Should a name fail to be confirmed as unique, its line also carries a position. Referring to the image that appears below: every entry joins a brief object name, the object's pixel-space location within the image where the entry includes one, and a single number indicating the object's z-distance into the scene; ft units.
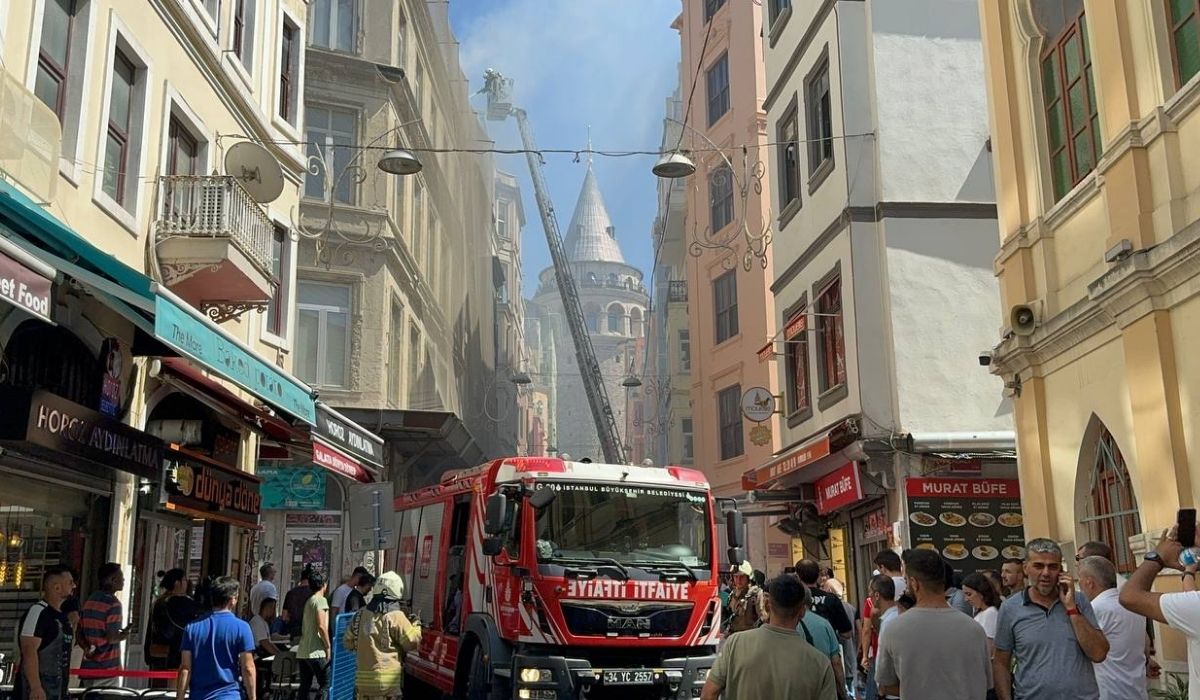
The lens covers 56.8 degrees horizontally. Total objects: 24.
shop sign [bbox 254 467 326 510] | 79.97
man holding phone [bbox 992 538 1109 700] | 19.44
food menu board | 56.75
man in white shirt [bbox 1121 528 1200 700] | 16.42
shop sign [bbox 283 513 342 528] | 84.94
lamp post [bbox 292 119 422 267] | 80.84
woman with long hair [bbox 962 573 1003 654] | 26.63
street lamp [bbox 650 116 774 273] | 56.94
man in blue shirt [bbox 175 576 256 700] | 24.63
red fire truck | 36.88
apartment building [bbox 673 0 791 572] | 103.86
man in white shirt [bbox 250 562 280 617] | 51.31
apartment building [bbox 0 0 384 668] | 32.94
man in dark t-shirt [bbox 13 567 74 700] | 26.93
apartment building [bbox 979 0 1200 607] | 32.76
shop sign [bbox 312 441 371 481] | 51.90
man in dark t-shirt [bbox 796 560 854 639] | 32.45
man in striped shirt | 35.14
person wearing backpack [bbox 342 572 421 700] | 32.04
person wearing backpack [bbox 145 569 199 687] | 38.70
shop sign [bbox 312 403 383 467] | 49.93
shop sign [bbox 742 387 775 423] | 71.41
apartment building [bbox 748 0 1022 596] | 59.00
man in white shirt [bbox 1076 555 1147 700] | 21.76
